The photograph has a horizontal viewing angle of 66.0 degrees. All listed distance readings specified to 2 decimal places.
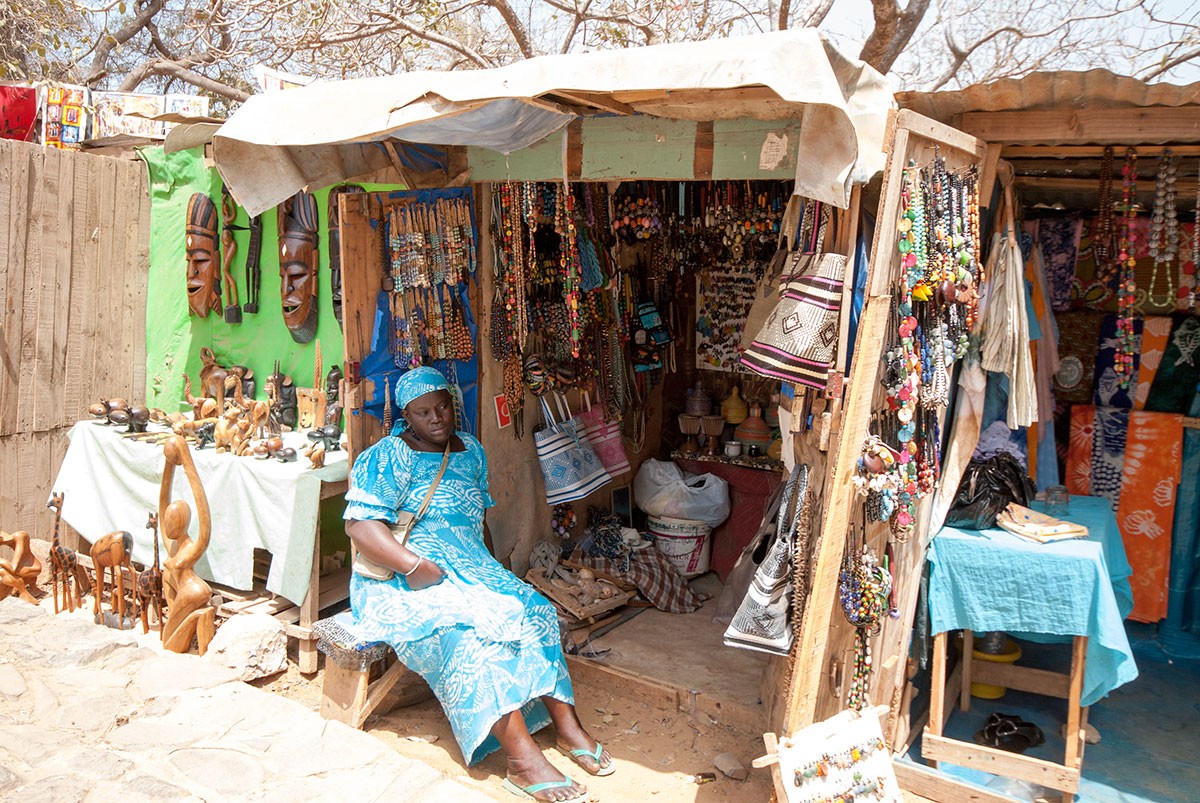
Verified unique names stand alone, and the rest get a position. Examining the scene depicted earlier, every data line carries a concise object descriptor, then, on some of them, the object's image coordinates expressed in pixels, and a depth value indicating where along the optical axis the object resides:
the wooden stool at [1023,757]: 3.75
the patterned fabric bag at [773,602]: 3.66
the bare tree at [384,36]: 8.56
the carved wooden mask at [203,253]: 6.26
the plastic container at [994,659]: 4.57
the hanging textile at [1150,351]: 5.20
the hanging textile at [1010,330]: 3.79
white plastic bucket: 6.04
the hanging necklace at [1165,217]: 3.82
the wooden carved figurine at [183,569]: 5.02
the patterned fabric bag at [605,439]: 5.90
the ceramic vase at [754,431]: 6.34
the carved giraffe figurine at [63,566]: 5.45
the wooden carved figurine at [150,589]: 5.25
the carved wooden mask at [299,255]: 5.83
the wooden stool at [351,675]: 4.28
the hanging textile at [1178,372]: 5.13
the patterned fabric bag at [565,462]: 5.59
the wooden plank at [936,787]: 3.82
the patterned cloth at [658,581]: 5.61
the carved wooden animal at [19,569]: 5.50
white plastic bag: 6.05
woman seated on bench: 3.91
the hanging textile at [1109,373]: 5.32
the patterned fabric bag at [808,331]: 3.37
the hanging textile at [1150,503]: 5.20
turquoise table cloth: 3.69
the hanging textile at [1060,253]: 5.23
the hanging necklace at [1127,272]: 3.91
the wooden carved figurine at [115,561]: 5.23
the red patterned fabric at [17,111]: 6.89
